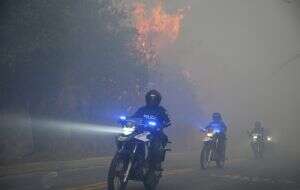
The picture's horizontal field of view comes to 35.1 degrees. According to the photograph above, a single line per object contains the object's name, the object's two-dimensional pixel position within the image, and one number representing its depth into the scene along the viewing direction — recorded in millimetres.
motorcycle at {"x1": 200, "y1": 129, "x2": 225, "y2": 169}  17328
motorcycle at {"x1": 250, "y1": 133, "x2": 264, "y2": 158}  25625
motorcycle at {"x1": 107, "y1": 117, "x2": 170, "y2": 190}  9328
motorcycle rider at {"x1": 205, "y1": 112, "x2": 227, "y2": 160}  18438
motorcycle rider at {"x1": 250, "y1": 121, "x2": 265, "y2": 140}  26141
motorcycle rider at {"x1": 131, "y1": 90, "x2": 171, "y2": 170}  10477
